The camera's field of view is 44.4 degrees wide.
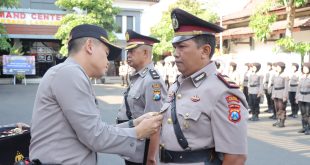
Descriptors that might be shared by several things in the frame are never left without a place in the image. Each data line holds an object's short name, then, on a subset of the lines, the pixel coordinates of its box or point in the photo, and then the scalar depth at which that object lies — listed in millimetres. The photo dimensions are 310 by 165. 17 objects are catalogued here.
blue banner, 22688
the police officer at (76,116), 2072
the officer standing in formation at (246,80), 12886
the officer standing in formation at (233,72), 14060
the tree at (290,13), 12742
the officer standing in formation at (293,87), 11094
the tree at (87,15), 23594
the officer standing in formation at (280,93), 9980
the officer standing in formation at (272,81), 11312
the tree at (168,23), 22359
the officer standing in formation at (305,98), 9094
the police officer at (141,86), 3375
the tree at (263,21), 13031
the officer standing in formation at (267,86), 12500
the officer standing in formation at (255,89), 11406
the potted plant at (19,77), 23516
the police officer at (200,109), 2191
